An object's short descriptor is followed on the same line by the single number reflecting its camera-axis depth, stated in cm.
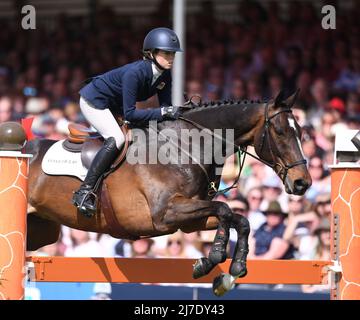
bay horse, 1248
